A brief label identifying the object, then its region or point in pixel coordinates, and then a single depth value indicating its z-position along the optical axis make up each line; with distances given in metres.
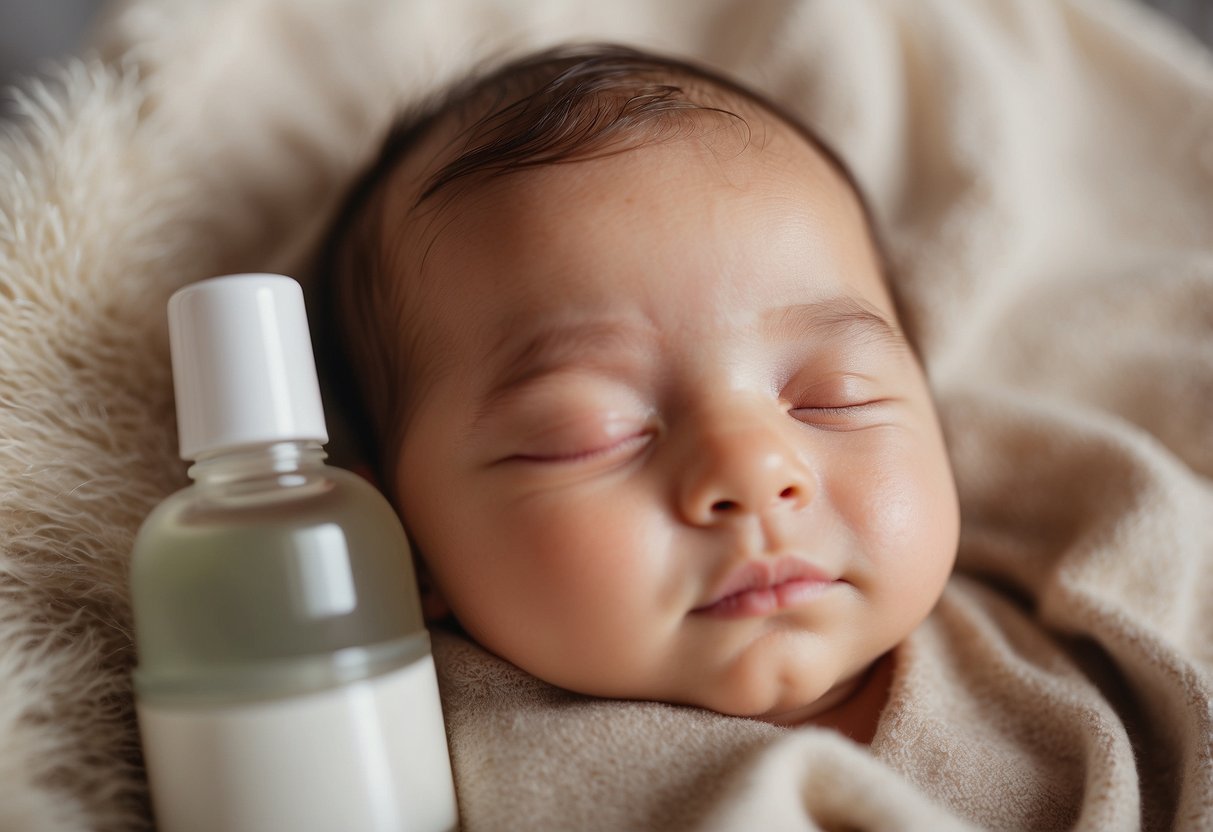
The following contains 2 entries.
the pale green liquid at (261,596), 0.25
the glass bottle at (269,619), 0.25
